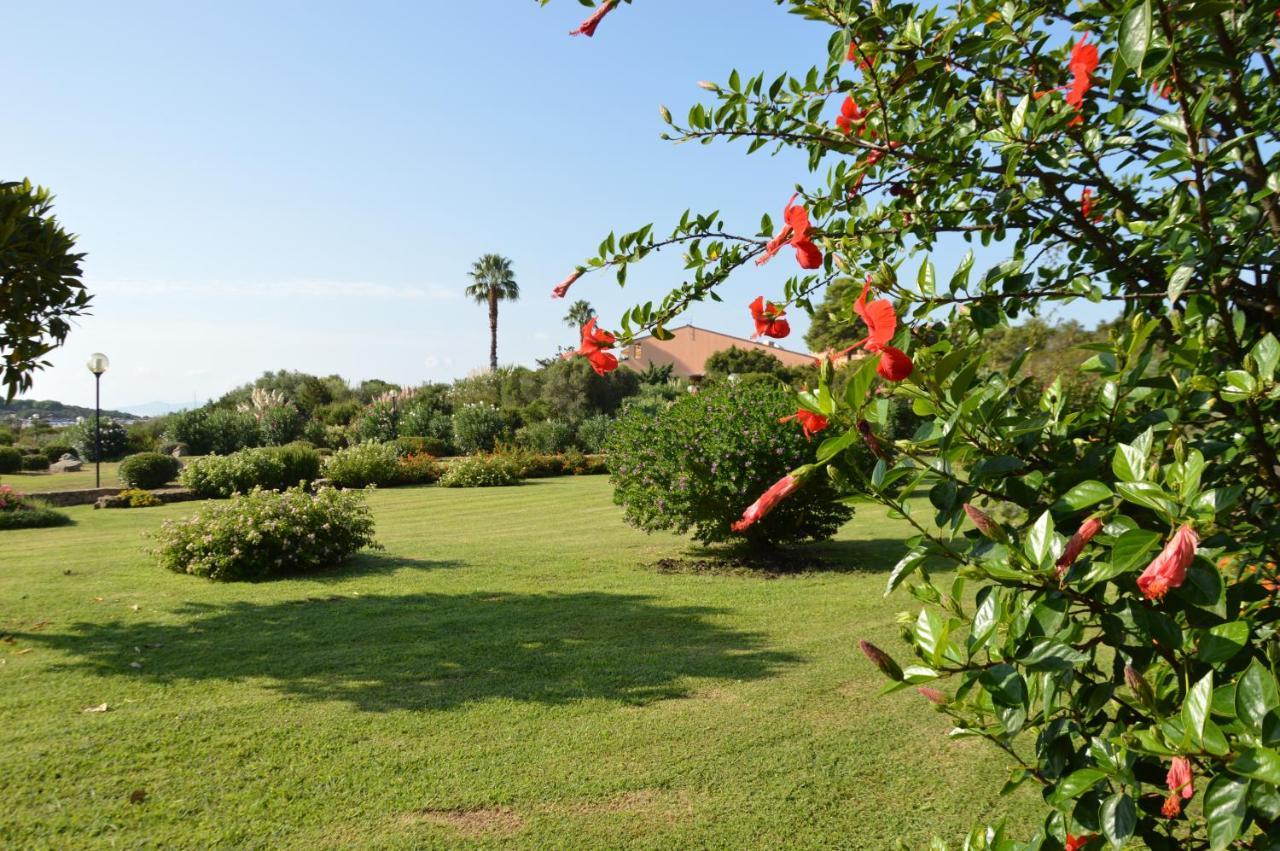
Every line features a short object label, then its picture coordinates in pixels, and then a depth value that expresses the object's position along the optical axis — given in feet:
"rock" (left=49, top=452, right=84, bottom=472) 84.38
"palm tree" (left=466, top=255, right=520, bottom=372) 169.48
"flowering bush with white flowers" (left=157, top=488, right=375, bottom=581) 28.96
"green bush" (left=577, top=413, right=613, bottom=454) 84.74
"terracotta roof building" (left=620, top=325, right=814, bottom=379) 175.42
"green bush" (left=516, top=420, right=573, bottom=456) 84.33
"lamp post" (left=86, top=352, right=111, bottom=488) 65.31
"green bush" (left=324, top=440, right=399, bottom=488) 65.36
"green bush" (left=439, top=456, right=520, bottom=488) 66.95
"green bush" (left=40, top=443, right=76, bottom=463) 94.58
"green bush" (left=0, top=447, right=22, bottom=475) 80.69
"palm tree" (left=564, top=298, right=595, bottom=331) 185.47
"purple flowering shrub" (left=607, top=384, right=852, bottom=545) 28.76
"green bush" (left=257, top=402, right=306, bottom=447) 89.61
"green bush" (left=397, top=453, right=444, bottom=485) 69.05
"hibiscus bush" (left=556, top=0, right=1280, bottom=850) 3.43
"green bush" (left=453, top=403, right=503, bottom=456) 84.99
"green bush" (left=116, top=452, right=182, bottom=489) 60.70
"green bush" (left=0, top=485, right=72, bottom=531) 45.09
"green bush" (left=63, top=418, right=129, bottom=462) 92.48
